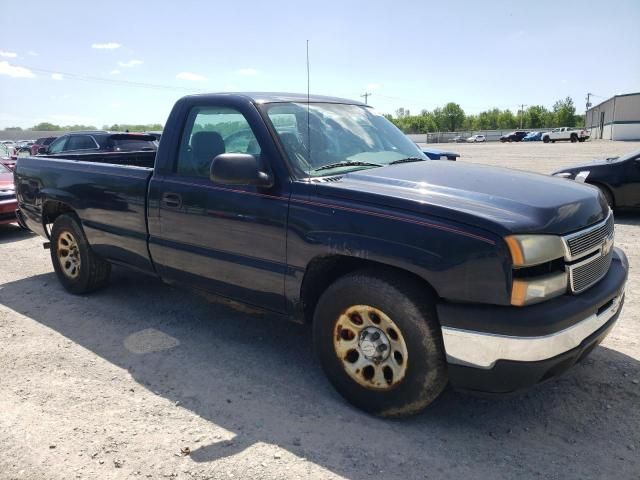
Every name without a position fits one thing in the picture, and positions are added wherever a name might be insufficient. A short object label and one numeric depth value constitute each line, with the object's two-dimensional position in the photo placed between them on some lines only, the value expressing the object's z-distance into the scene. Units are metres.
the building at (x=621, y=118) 64.75
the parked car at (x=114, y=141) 11.56
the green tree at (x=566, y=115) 111.25
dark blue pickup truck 2.56
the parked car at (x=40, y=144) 19.26
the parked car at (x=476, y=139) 81.76
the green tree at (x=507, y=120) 124.46
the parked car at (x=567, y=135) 58.50
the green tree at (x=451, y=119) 127.88
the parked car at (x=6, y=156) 12.76
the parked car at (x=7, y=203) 8.39
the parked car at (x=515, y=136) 72.00
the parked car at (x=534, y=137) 70.81
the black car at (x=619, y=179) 8.58
